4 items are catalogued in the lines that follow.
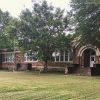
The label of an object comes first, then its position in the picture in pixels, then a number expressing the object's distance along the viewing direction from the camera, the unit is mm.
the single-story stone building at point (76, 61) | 17291
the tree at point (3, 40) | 26976
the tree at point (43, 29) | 17693
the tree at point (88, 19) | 14180
